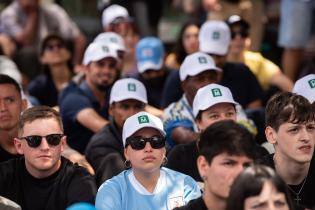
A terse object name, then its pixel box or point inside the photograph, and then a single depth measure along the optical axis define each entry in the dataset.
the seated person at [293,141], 12.51
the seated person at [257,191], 9.46
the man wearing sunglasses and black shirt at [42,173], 13.54
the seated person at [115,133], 14.87
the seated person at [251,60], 20.64
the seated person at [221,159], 10.48
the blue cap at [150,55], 20.44
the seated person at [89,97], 18.47
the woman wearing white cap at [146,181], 12.84
